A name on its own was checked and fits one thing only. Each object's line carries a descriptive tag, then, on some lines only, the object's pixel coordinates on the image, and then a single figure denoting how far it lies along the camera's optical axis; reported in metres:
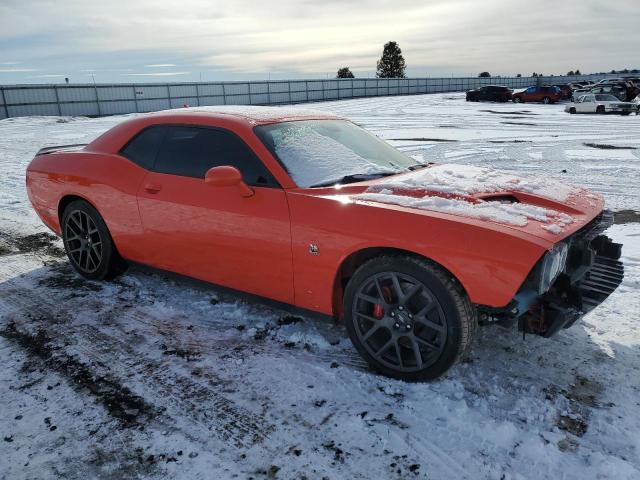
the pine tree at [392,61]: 73.12
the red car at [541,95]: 33.25
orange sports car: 2.55
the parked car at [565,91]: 34.00
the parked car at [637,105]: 22.24
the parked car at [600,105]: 22.25
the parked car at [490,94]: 35.50
